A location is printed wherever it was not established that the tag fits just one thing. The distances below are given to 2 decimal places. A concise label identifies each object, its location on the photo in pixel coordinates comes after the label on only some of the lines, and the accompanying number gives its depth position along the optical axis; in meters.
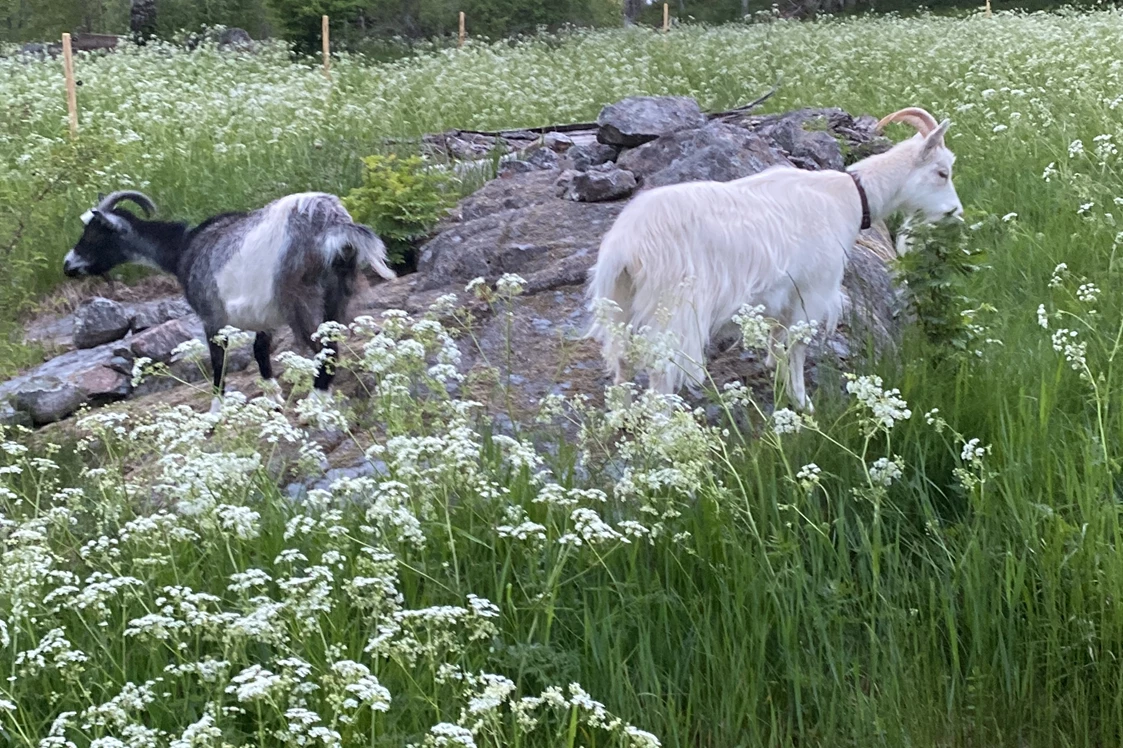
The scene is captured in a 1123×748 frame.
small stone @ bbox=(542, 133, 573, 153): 10.32
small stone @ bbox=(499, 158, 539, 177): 9.09
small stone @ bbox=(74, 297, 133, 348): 7.55
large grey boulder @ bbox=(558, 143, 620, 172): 8.30
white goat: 4.55
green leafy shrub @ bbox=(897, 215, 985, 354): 4.19
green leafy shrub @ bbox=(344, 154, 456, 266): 7.55
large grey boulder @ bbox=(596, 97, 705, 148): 8.29
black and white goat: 5.67
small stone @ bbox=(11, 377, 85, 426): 6.40
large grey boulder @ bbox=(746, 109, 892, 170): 8.05
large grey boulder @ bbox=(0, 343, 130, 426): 6.42
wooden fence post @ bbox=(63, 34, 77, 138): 10.70
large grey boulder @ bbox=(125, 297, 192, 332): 7.71
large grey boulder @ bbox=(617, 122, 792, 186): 6.85
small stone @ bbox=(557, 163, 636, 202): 7.08
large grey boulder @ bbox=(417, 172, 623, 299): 6.47
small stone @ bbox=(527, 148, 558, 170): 9.18
